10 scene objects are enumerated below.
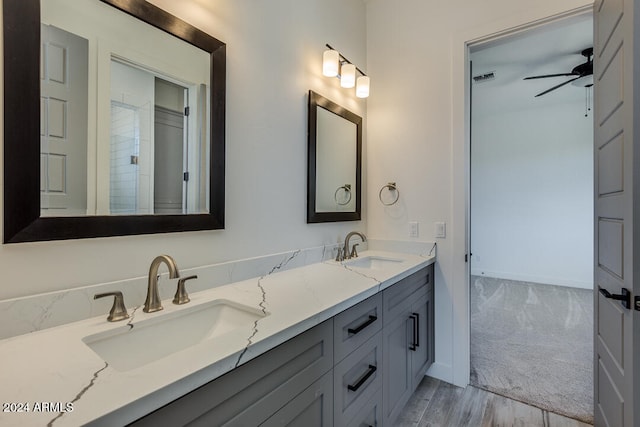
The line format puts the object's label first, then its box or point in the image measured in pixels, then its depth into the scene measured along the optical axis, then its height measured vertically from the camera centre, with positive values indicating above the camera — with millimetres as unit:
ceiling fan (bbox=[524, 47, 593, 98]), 2979 +1512
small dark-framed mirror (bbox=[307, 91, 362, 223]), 1898 +364
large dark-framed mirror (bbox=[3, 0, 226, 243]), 824 +196
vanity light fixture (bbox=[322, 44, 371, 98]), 1907 +974
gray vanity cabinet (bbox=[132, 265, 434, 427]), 708 -535
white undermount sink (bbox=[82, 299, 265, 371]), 859 -397
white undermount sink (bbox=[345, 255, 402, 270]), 2042 -344
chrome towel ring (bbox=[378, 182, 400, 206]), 2340 +191
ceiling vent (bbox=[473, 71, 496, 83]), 3548 +1682
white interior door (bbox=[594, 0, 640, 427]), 1048 +1
